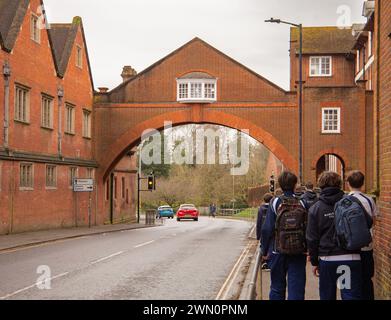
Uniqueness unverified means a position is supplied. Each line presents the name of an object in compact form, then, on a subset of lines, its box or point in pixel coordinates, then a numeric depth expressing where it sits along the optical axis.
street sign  33.78
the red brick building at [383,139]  9.79
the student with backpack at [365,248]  7.45
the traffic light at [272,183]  34.11
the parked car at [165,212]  68.38
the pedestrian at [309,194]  11.33
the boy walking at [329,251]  7.26
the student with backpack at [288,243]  7.99
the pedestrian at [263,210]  13.24
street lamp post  25.00
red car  58.31
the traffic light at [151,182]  46.19
